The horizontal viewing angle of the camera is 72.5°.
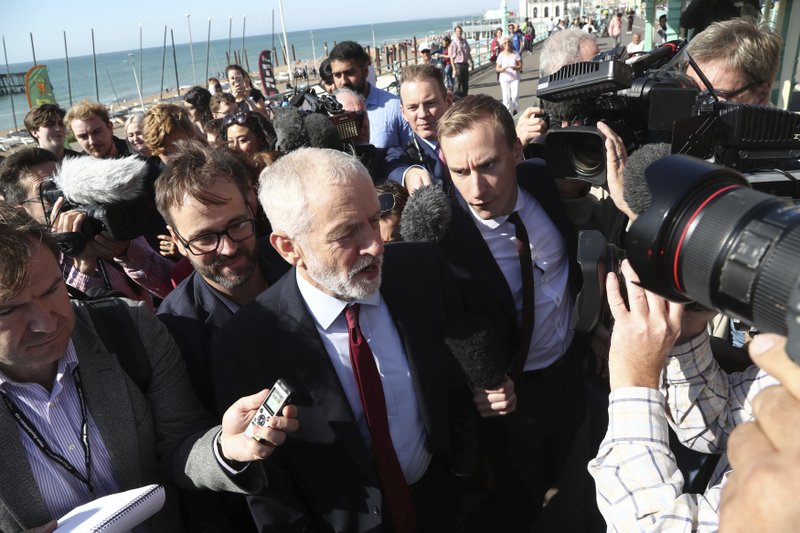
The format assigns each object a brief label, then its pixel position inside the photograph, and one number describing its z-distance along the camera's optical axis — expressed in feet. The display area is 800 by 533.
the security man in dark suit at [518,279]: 7.88
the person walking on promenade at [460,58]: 45.80
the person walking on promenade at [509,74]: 37.19
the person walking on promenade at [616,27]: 73.20
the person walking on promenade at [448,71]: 50.03
